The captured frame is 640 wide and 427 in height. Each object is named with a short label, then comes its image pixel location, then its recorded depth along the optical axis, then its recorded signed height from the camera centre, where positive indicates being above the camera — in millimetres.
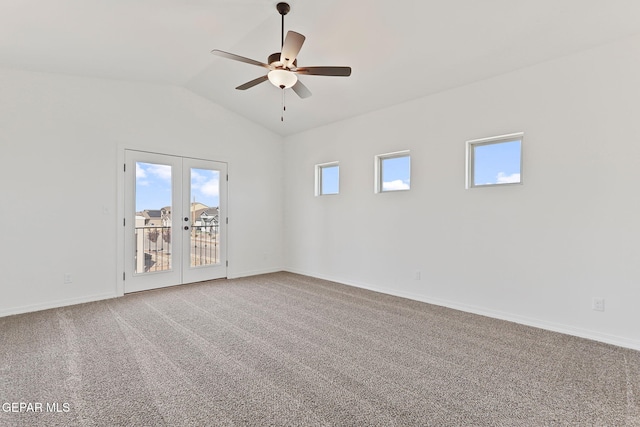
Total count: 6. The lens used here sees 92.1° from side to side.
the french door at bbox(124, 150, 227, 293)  4668 -131
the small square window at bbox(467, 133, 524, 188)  3574 +655
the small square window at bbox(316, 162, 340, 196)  5605 +652
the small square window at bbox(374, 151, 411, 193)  4598 +652
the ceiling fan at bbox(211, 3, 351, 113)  2459 +1256
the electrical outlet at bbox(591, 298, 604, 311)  3008 -872
